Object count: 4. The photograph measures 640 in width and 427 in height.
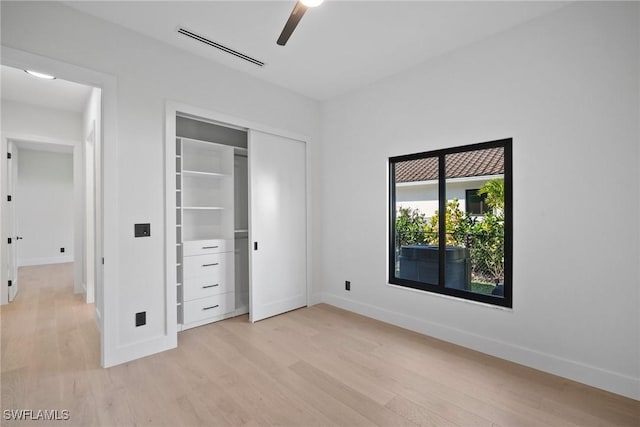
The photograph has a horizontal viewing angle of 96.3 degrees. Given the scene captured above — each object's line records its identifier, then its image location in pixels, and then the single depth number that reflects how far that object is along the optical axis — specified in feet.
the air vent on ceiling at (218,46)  8.38
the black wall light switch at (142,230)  8.32
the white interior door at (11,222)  13.20
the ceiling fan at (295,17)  5.49
